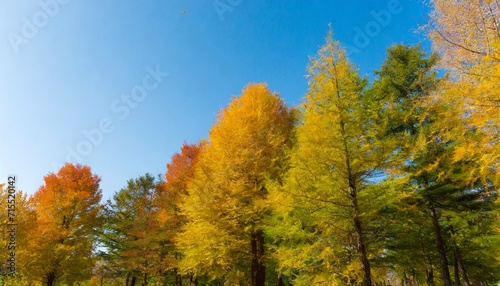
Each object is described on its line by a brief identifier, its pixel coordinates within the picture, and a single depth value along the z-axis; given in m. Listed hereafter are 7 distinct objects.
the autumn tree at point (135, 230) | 18.70
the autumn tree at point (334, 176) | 7.43
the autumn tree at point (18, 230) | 13.50
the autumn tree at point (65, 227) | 15.45
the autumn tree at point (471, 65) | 4.78
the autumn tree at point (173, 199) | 17.81
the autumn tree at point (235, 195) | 10.25
